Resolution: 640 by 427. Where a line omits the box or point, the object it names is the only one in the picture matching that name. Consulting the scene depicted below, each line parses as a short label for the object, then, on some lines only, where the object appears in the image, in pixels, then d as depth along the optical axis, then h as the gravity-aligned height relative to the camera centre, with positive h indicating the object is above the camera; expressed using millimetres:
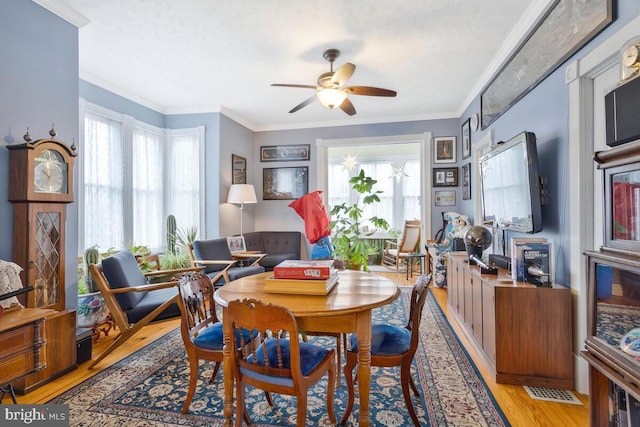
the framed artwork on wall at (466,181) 4656 +500
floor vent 1926 -1143
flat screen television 2285 +240
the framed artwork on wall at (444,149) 5184 +1077
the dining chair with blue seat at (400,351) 1701 -749
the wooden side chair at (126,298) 2455 -712
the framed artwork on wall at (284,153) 5828 +1166
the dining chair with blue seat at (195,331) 1764 -682
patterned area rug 1780 -1158
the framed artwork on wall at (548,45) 1860 +1222
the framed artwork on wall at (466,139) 4594 +1135
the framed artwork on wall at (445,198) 5203 +270
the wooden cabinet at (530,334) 2049 -804
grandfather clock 2127 -118
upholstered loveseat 5558 -495
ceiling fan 2912 +1199
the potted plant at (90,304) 2863 -815
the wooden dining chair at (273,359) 1260 -692
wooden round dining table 1397 -420
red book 1620 -295
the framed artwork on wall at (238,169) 5271 +790
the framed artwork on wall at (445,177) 5188 +618
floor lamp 4949 +330
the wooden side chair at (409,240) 6074 -502
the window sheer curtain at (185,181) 4883 +536
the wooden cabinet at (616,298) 1035 -309
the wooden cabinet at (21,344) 1619 -696
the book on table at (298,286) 1585 -365
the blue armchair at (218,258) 3883 -583
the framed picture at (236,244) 4770 -446
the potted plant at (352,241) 3989 -362
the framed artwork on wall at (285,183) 5823 +601
